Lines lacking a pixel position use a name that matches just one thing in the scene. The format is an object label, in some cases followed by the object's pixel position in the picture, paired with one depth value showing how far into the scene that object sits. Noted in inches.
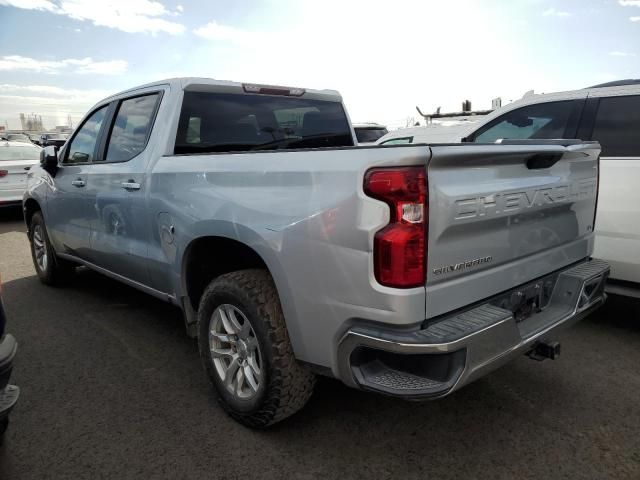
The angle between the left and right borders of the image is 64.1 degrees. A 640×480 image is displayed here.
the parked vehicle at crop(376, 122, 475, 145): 290.0
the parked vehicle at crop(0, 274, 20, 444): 85.8
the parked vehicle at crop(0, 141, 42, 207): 389.7
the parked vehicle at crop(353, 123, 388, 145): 483.2
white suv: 151.8
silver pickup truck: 77.4
